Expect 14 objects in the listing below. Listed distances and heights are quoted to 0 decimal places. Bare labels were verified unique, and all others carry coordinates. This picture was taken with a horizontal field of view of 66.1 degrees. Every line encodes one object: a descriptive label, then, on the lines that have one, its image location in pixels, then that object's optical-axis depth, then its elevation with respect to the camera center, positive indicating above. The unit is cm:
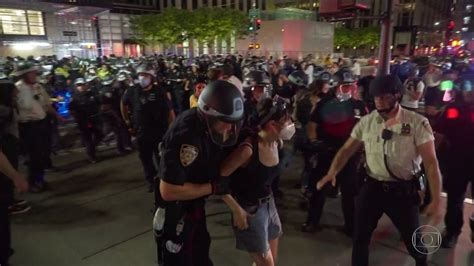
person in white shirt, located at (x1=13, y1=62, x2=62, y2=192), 566 -120
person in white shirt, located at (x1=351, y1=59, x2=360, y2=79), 1343 -100
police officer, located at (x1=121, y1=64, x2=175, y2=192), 542 -103
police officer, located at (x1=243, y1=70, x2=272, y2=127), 511 -64
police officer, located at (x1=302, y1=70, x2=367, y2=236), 407 -106
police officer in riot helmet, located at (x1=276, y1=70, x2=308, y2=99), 681 -82
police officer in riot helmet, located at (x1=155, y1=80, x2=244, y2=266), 199 -68
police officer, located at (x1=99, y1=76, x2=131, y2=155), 809 -166
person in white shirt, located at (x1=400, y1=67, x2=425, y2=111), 537 -79
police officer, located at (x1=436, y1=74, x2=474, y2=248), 375 -113
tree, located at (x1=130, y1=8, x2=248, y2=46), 3566 +155
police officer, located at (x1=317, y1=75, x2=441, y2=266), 275 -95
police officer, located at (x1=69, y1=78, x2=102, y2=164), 747 -151
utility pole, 686 +3
